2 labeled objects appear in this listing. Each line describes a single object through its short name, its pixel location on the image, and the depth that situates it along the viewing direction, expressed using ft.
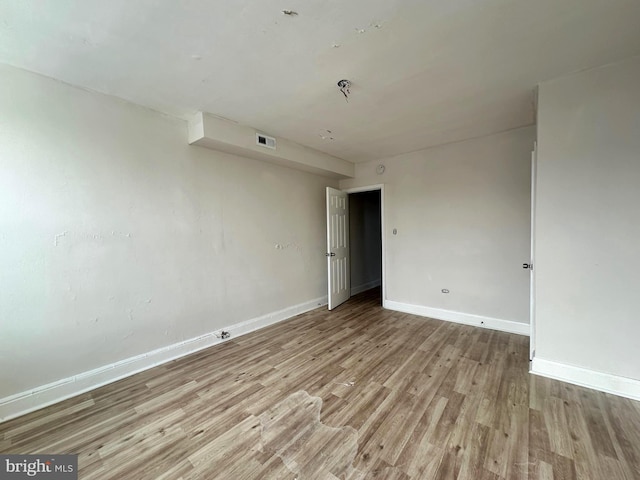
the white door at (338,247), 14.19
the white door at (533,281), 7.76
